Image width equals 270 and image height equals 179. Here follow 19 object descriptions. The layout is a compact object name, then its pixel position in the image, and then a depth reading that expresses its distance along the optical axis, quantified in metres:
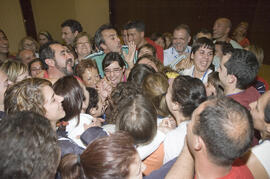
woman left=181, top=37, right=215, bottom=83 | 2.91
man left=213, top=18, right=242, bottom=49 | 4.29
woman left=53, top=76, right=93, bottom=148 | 1.68
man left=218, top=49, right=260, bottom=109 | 2.04
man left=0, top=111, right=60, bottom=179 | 0.77
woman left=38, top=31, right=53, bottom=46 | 4.80
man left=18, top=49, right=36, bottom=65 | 3.62
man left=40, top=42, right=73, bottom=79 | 2.79
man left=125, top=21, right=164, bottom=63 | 4.05
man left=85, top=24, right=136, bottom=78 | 3.51
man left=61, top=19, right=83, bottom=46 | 4.28
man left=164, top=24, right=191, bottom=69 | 3.81
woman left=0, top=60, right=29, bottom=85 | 2.33
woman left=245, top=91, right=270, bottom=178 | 1.21
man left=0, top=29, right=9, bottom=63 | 3.91
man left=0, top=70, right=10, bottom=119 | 1.96
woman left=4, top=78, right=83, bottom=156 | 1.38
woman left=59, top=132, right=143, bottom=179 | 0.88
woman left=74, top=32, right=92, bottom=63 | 3.66
